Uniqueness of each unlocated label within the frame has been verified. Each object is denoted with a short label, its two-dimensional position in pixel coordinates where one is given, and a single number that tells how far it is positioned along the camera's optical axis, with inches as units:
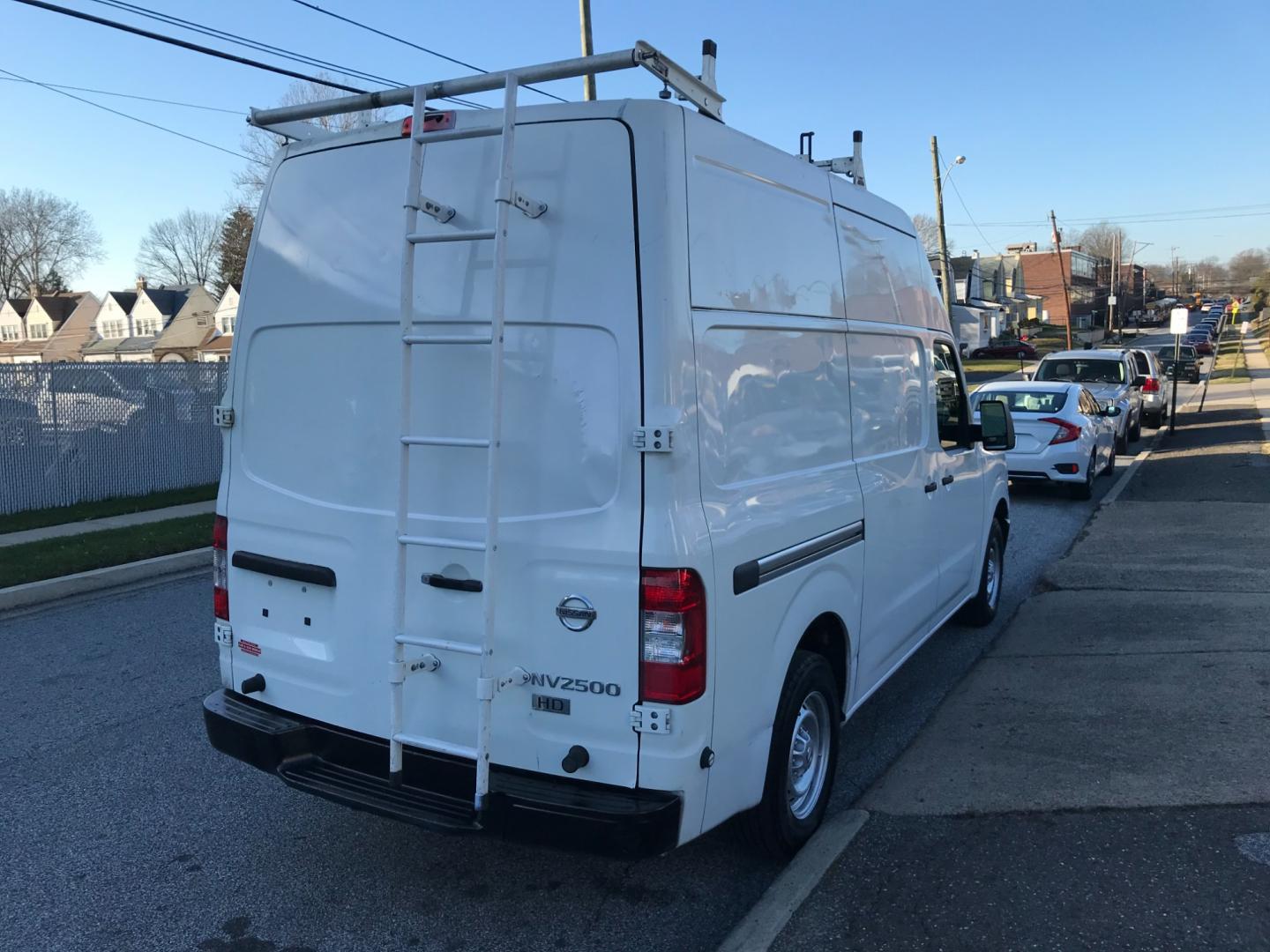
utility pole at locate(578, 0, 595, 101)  612.7
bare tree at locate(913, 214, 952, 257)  2165.4
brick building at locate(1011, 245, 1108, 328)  4229.8
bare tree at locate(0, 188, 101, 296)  3253.0
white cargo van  117.8
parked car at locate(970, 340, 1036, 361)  2235.4
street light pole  1238.3
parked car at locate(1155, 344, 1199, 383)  1464.1
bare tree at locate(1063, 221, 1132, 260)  5041.3
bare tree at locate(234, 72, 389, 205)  760.5
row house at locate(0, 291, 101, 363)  2997.0
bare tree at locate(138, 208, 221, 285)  3420.3
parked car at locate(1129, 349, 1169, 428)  883.4
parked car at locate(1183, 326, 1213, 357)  2196.1
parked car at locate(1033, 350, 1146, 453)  730.4
